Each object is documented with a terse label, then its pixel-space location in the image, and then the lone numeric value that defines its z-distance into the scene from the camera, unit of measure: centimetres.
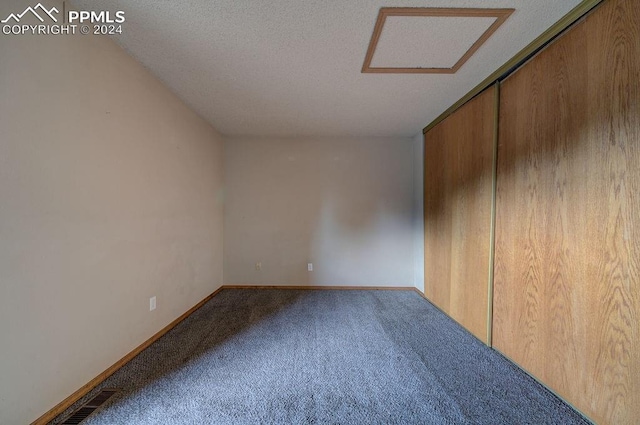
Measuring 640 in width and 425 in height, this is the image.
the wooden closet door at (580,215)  114
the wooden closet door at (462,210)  211
